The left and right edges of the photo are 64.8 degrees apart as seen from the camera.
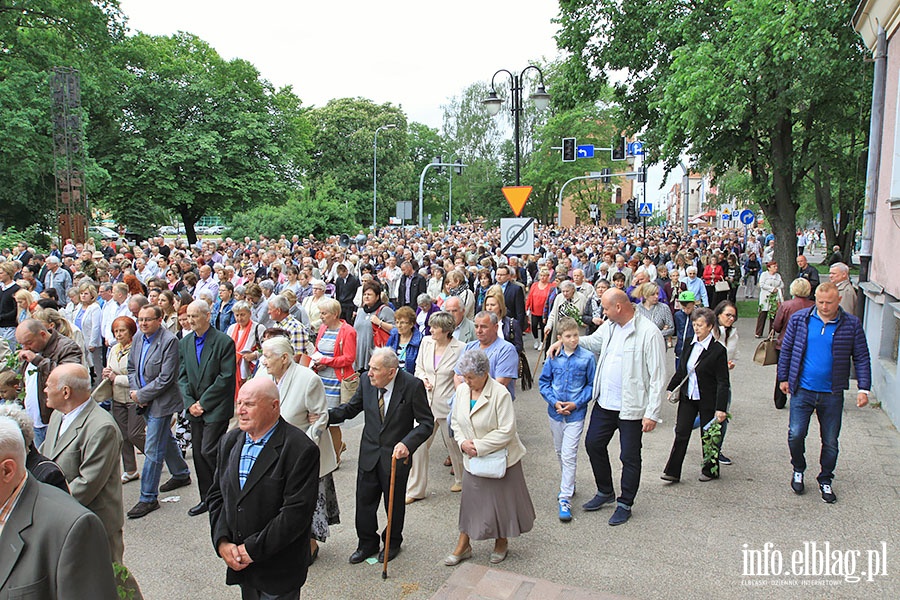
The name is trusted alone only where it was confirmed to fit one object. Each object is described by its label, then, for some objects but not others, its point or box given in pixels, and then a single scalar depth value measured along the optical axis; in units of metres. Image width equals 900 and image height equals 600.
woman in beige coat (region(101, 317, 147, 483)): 6.55
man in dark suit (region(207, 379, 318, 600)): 3.56
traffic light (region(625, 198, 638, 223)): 38.09
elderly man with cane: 5.05
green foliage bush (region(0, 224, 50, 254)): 23.64
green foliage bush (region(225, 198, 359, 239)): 33.34
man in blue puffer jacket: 6.01
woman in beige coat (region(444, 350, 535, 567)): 4.86
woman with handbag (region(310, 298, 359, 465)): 6.94
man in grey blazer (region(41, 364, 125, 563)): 4.14
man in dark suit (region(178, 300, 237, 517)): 5.90
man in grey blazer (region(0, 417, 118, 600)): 2.47
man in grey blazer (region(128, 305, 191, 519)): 6.16
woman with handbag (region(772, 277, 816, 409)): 8.54
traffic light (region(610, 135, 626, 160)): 26.48
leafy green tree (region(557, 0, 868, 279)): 13.36
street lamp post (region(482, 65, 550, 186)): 15.93
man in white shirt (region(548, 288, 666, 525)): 5.59
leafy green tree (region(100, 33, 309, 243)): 37.06
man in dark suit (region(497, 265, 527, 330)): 11.41
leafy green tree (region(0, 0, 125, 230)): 26.17
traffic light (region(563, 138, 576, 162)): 23.95
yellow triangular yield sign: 12.23
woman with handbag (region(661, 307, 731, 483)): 6.36
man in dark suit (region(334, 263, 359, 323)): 13.55
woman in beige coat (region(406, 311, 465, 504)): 6.36
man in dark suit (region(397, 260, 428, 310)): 13.59
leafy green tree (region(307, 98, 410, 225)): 63.41
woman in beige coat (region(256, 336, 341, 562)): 5.10
